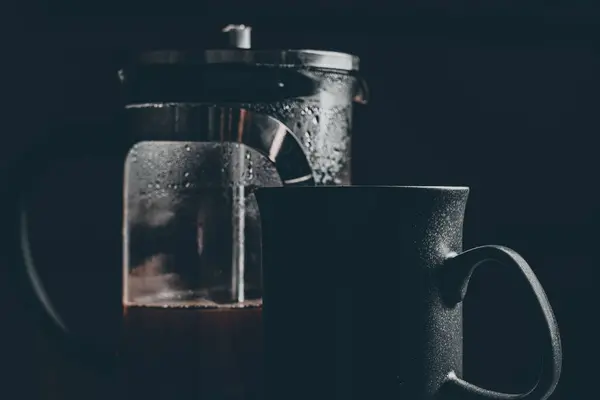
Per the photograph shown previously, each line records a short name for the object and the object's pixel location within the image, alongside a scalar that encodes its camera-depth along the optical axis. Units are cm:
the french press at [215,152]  74
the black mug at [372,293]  64
